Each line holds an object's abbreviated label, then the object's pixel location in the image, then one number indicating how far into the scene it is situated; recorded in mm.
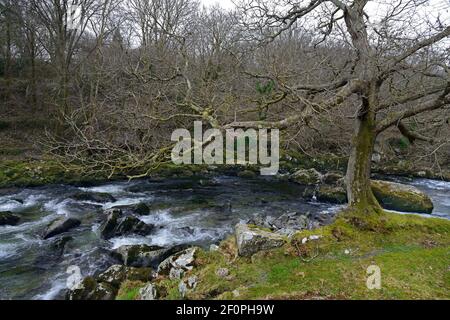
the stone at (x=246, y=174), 20234
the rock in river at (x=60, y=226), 10980
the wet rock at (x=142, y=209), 13250
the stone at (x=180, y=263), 6936
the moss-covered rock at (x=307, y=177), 18609
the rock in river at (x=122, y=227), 11055
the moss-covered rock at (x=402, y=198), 14094
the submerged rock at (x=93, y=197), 14664
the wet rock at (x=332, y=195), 15383
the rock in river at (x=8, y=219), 11795
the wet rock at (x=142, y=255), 8952
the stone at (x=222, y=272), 6109
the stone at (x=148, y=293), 5845
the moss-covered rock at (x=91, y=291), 6500
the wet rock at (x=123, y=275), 7098
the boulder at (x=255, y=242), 6719
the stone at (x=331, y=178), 18438
